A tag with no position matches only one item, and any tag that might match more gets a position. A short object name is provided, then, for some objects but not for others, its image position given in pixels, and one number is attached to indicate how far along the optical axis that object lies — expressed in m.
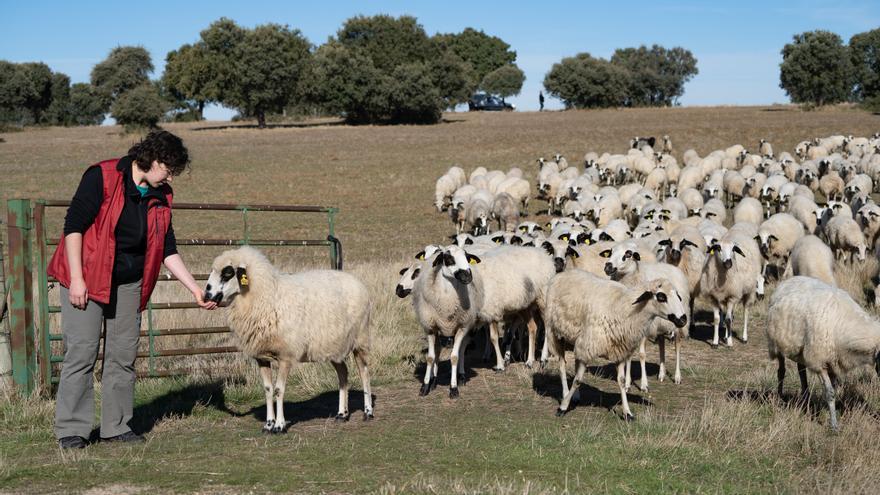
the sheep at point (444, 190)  30.41
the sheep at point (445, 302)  10.62
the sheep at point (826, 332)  8.58
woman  7.21
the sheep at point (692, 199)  27.20
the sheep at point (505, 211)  26.38
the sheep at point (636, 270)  11.98
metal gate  9.45
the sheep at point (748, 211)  23.23
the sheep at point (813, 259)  14.95
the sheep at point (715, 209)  22.72
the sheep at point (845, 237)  19.42
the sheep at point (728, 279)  13.70
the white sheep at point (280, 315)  8.41
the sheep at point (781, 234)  18.70
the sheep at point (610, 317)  9.12
